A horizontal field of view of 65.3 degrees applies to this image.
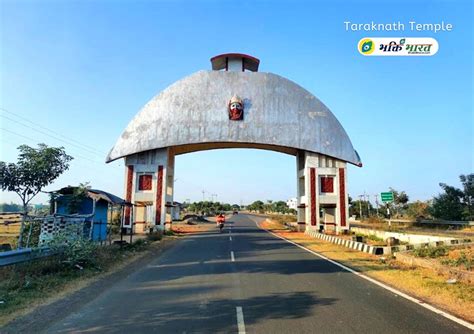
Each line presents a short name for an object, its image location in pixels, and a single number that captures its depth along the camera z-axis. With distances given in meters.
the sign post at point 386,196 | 36.78
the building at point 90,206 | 18.56
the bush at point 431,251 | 14.29
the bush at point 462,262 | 11.14
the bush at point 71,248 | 11.27
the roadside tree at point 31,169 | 21.97
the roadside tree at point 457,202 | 41.16
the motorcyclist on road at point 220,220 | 34.54
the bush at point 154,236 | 25.24
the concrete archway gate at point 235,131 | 34.59
